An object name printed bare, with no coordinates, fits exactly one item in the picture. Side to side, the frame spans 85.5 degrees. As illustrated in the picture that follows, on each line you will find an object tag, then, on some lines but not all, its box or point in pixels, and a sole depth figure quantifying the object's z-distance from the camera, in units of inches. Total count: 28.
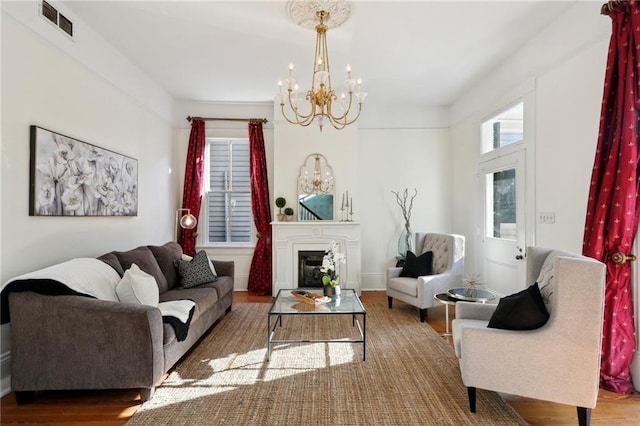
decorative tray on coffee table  127.6
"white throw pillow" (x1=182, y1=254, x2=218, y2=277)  164.9
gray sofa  88.2
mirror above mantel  212.8
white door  152.0
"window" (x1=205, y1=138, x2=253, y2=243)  229.0
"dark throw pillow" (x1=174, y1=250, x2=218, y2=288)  152.6
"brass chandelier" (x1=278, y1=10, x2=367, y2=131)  106.3
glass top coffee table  117.2
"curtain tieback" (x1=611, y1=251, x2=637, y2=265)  94.0
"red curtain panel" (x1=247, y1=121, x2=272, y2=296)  217.5
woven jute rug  84.6
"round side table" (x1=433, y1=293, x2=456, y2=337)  131.0
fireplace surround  205.8
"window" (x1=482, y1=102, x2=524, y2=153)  157.3
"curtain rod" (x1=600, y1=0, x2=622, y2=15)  95.4
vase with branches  217.5
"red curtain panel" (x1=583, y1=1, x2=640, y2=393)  93.0
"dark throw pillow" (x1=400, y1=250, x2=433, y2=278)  174.2
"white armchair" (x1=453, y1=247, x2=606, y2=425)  75.4
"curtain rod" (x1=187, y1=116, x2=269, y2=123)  219.1
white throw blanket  94.0
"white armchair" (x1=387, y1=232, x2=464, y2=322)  157.8
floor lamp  188.2
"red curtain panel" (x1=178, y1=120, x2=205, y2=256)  219.1
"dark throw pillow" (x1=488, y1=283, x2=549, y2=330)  81.3
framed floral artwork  106.7
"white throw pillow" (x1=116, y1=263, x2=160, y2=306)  105.0
